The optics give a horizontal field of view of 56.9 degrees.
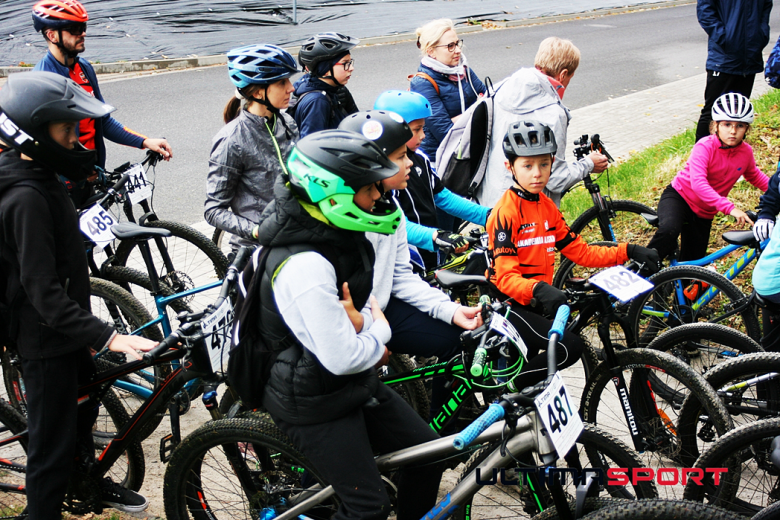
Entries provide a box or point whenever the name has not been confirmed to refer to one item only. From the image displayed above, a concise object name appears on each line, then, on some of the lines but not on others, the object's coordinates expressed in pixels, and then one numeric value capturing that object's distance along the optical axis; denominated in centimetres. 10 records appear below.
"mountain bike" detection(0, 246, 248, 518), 298
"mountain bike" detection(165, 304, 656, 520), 243
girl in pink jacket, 482
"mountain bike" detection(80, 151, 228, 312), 442
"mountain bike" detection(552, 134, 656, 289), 534
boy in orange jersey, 365
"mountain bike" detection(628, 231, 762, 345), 443
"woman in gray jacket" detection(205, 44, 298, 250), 436
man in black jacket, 715
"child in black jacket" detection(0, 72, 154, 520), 279
